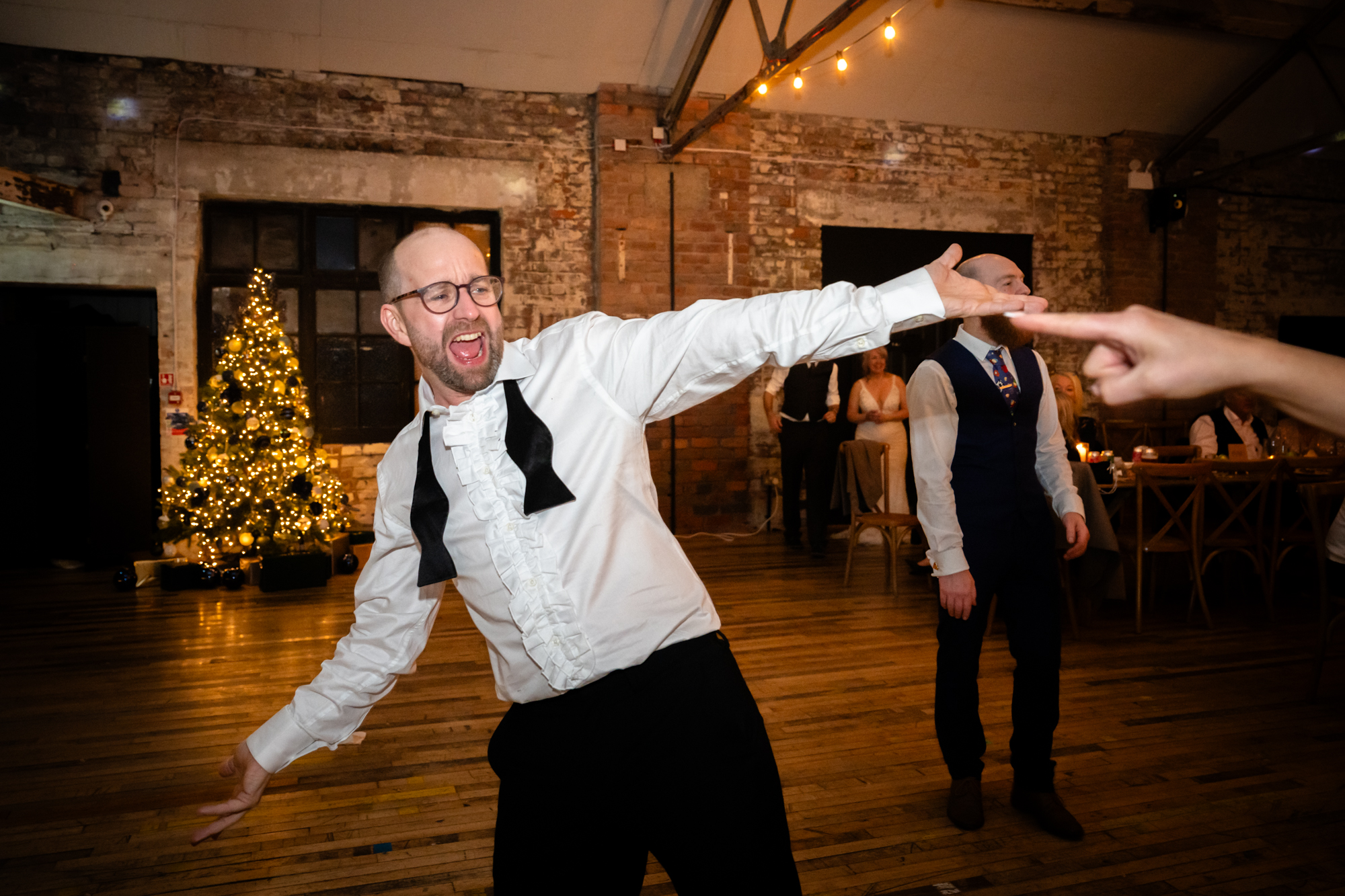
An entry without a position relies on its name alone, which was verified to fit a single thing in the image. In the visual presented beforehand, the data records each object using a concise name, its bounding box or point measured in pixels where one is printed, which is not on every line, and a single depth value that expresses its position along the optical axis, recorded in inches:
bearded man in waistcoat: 97.6
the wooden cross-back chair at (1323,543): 129.9
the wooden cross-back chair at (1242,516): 190.1
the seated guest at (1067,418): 221.8
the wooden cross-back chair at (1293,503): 194.4
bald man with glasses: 50.7
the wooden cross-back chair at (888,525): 222.7
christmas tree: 248.4
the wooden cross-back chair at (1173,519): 179.3
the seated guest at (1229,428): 269.6
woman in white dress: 277.4
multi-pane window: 288.4
